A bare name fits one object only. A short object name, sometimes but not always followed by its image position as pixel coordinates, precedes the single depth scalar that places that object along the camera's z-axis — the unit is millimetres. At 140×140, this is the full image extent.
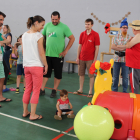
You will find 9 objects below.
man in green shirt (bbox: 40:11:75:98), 4027
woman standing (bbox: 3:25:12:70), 4386
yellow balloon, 2008
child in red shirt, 3062
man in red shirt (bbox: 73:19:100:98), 4336
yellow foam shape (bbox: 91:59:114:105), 2860
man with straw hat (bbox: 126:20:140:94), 2943
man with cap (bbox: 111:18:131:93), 3896
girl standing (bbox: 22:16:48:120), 2715
